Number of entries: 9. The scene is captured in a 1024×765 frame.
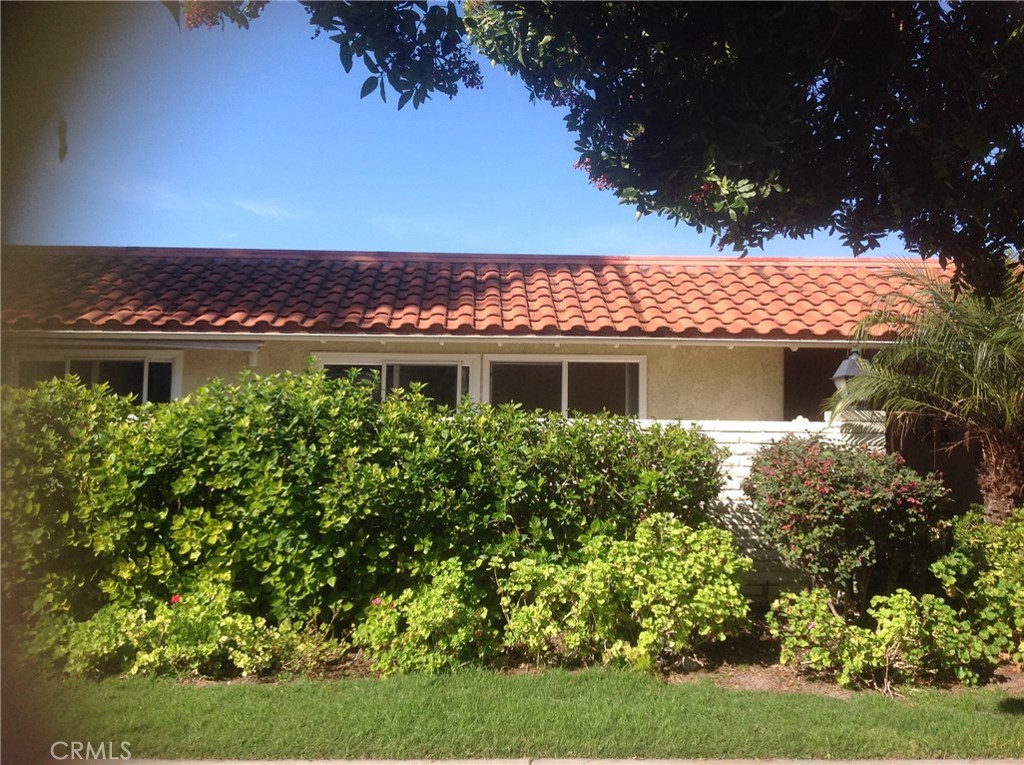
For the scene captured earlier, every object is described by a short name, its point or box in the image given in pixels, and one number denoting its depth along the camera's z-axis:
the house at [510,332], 9.70
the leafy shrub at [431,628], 5.95
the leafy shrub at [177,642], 5.70
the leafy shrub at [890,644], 5.84
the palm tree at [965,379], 7.45
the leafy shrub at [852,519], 6.26
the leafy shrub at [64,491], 5.81
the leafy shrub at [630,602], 6.07
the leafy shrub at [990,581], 6.14
